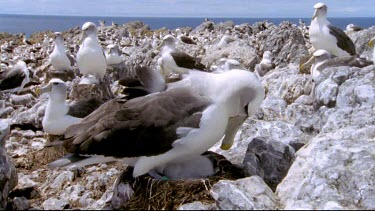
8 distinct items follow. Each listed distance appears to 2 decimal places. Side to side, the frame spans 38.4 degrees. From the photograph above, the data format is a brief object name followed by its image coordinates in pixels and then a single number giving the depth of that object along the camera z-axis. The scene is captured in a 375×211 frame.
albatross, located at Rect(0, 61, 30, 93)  13.20
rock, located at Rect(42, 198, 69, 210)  5.44
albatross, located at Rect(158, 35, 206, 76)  13.45
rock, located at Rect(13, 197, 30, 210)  5.31
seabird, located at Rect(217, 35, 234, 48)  18.33
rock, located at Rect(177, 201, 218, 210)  4.20
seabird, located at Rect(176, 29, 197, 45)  21.05
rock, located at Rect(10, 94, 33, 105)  11.41
